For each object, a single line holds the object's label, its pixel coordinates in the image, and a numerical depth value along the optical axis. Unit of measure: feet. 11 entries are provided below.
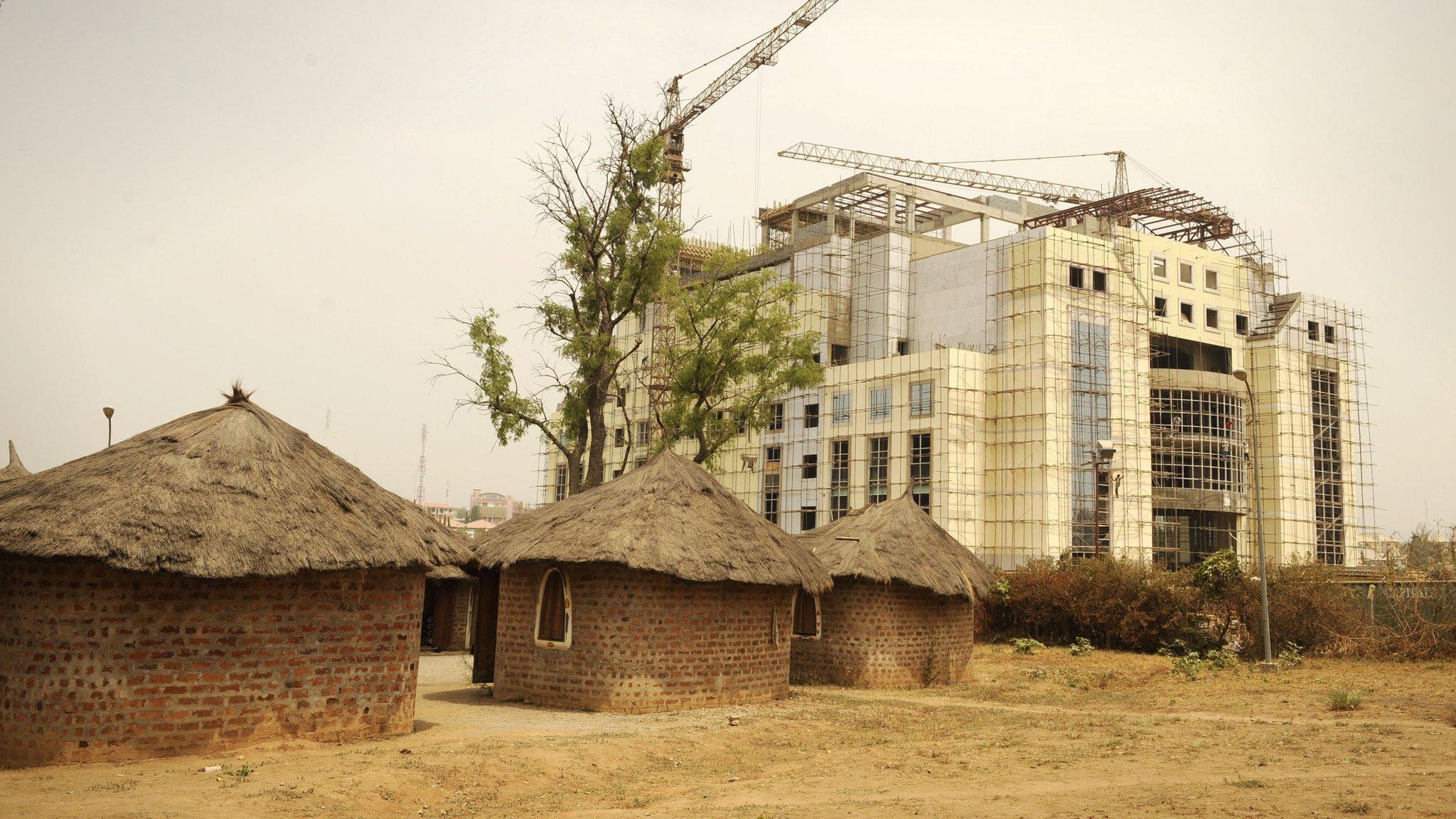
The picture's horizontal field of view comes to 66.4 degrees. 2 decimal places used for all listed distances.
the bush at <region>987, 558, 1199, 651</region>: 97.66
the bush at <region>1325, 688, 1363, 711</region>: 56.29
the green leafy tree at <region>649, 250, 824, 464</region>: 106.11
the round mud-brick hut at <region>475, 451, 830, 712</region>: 55.52
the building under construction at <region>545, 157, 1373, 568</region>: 156.87
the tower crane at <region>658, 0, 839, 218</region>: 190.80
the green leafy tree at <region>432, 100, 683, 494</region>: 100.73
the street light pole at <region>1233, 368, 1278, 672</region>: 78.38
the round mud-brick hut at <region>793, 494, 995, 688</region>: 70.28
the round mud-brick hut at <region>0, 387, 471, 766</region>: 39.42
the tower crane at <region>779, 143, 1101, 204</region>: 216.74
